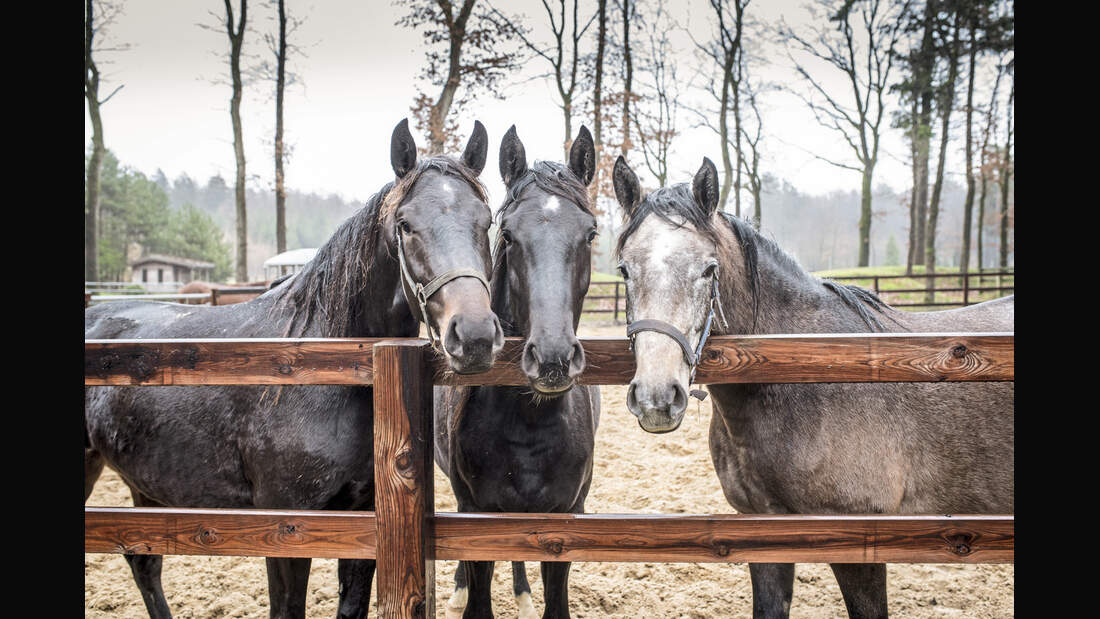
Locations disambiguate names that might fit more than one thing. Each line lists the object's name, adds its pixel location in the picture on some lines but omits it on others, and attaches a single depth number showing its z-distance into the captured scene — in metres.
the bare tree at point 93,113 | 16.12
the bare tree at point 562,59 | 17.09
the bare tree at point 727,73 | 18.89
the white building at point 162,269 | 40.06
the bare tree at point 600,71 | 17.36
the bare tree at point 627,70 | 17.55
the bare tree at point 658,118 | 18.34
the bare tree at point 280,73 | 15.84
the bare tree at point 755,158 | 21.57
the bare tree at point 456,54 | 14.25
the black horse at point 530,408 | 2.32
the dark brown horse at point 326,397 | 2.20
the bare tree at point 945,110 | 18.31
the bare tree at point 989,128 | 19.09
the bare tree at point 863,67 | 19.83
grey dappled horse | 2.28
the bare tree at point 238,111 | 15.31
